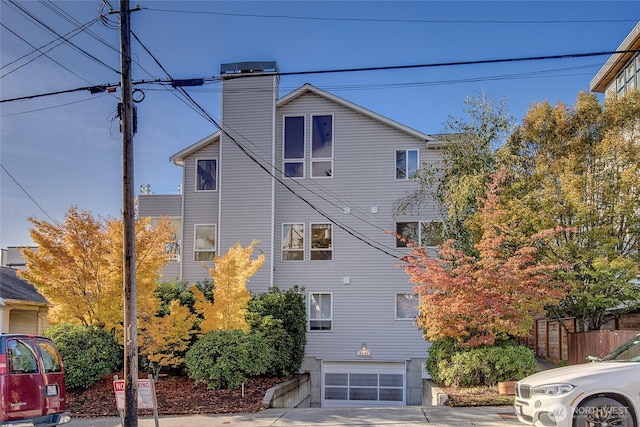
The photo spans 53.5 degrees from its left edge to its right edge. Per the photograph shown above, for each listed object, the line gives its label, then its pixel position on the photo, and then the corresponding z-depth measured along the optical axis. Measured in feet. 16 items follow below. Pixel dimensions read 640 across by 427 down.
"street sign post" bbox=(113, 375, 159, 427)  35.86
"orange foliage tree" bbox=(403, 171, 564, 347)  50.06
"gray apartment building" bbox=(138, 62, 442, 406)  79.36
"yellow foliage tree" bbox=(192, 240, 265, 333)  56.18
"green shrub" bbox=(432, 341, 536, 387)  49.57
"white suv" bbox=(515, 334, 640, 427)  27.89
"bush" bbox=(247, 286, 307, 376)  63.93
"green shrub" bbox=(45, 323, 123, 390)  52.26
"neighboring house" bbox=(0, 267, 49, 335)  78.33
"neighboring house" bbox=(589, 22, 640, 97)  71.62
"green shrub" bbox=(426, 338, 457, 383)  54.85
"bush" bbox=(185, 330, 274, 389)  52.31
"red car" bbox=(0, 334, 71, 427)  34.32
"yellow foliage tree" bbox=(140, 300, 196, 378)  54.24
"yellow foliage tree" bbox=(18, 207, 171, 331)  53.42
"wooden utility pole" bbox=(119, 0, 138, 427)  38.06
